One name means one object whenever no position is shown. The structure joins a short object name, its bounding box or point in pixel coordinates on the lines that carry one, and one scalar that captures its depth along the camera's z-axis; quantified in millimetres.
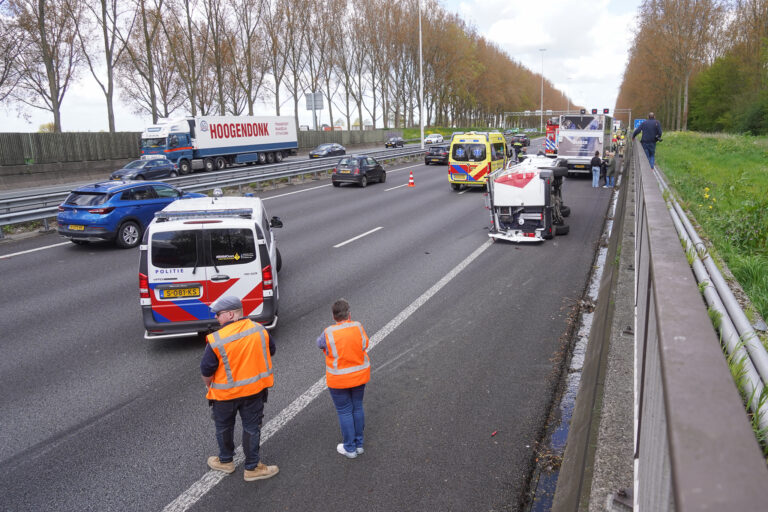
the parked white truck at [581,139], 27656
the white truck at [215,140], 35500
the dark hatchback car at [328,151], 45891
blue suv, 14180
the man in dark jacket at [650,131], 16516
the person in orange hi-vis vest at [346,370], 5008
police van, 7512
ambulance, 23938
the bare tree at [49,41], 37531
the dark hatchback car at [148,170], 27045
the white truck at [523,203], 13414
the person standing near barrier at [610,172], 25016
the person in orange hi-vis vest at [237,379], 4703
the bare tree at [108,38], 42844
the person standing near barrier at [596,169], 24048
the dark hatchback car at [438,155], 39625
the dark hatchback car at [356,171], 27344
